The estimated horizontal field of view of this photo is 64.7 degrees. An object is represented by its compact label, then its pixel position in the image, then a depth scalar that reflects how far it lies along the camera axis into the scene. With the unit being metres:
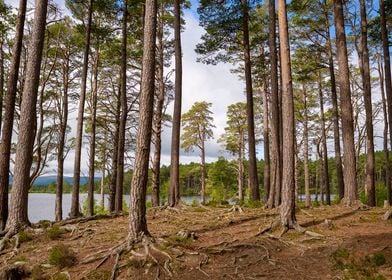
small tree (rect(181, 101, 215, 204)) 26.12
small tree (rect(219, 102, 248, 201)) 27.74
